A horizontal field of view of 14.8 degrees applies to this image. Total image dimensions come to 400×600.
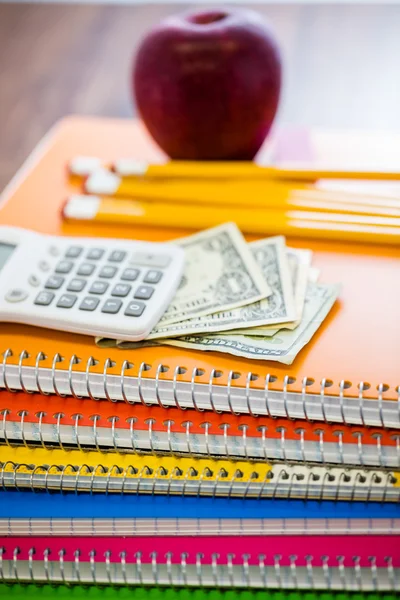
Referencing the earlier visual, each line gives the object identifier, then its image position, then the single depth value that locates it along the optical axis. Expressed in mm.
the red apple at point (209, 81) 632
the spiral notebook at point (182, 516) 509
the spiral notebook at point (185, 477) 508
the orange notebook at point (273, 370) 513
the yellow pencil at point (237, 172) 637
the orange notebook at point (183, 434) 506
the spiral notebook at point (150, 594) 511
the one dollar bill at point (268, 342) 532
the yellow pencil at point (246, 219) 608
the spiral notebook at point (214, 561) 506
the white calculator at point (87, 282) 545
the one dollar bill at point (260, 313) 544
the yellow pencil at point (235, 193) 626
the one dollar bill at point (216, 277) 558
